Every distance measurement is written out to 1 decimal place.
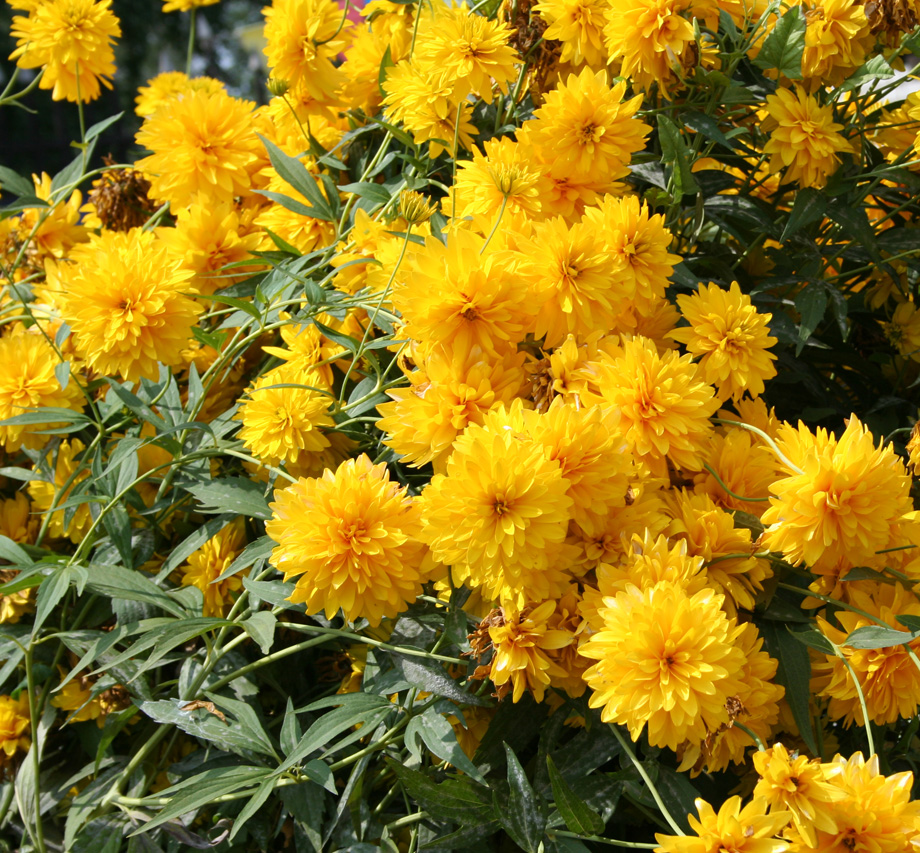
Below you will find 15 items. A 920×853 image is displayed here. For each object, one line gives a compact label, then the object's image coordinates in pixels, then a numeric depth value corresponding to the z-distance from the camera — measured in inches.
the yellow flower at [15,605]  43.4
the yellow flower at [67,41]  53.7
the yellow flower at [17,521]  46.4
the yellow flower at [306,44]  48.1
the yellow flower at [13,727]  41.6
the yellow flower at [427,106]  38.8
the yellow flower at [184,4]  72.4
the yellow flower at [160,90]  65.1
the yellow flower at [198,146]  47.0
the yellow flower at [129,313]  37.3
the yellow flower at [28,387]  43.1
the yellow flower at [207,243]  45.3
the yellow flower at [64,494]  42.5
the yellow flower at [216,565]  39.6
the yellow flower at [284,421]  36.1
